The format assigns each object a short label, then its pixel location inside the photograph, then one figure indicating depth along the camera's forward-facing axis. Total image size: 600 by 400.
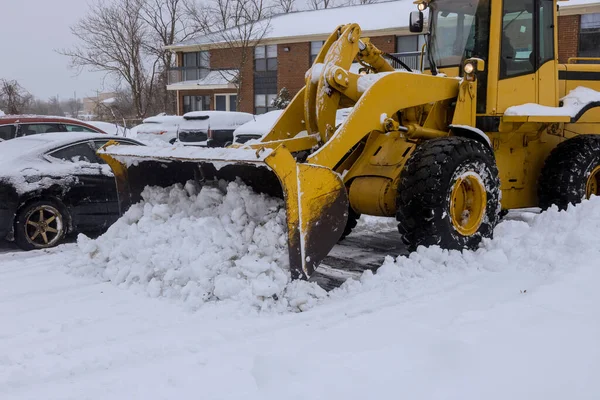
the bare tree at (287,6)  45.26
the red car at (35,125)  11.27
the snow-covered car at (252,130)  14.34
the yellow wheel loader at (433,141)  4.98
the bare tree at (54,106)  78.03
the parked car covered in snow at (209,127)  17.91
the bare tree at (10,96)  27.56
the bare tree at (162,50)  39.97
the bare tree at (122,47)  38.41
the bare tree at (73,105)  78.06
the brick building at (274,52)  26.62
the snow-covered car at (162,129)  19.33
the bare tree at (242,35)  30.23
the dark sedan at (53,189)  7.02
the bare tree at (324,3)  47.66
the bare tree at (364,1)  42.97
